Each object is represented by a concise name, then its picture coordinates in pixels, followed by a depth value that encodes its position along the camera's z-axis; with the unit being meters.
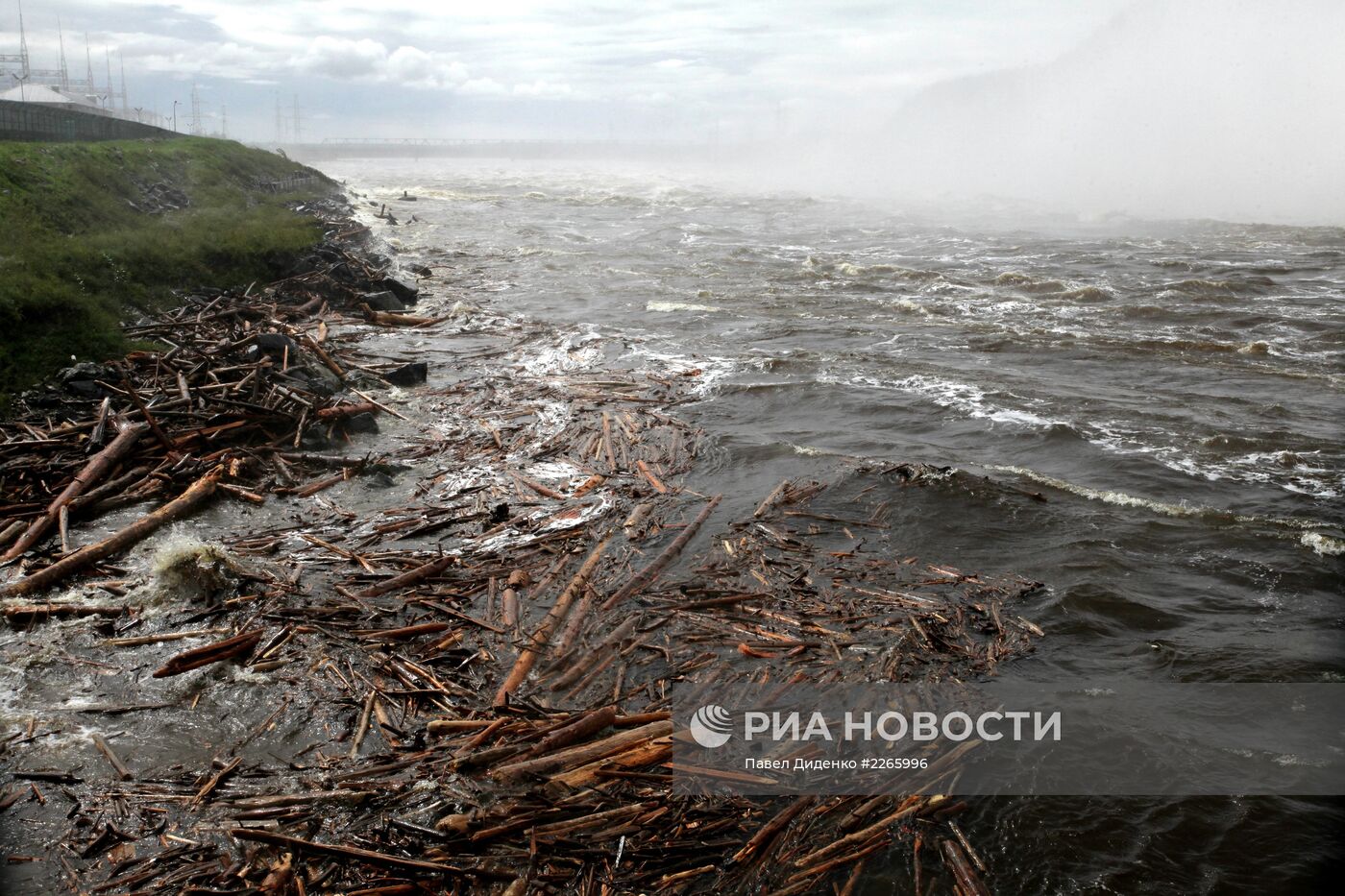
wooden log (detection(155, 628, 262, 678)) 6.21
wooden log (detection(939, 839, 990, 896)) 4.34
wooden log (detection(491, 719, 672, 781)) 4.97
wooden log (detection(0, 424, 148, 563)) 7.91
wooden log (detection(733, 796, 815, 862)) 4.48
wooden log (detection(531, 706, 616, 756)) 5.19
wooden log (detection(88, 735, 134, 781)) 5.13
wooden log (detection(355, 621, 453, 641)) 6.62
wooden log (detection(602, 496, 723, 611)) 7.30
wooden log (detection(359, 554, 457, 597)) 7.33
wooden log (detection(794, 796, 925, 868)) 4.47
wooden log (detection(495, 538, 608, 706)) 5.99
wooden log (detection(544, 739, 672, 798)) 4.88
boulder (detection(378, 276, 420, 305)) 20.00
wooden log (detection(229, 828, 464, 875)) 4.34
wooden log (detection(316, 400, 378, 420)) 11.38
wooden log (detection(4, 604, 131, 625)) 6.84
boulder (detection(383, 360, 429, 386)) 13.72
